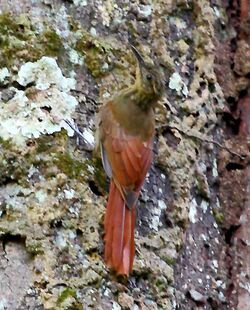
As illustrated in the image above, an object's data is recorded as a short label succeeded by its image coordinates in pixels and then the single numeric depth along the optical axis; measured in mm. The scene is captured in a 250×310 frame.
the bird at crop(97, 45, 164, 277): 5711
